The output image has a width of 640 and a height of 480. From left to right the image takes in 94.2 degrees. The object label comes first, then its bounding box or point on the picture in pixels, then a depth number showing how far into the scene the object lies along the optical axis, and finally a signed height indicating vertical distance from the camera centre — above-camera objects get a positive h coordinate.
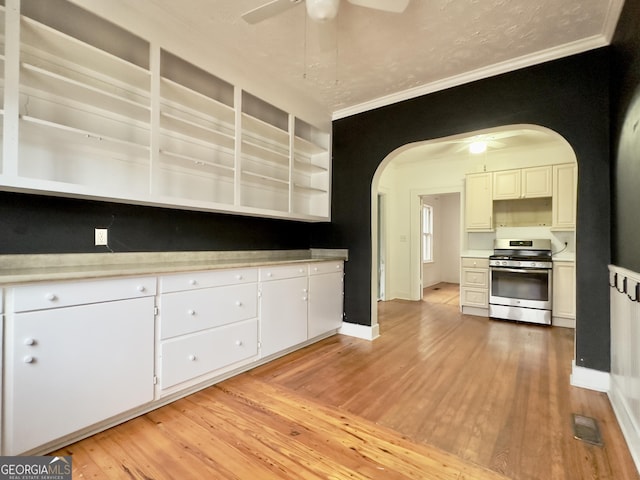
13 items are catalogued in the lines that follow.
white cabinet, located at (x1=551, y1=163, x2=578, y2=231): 4.23 +0.68
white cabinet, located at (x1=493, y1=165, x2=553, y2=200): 4.42 +0.94
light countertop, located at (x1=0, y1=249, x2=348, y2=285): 1.53 -0.18
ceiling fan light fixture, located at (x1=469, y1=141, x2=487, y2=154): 4.36 +1.44
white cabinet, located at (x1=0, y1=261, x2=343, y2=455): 1.42 -0.65
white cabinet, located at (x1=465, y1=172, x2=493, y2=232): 4.84 +0.69
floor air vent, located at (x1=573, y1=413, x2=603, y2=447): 1.70 -1.11
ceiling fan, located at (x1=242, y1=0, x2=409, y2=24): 1.65 +1.34
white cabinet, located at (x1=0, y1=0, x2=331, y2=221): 1.75 +0.91
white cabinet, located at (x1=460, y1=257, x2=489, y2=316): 4.70 -0.69
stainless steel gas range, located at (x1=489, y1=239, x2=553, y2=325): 4.14 -0.56
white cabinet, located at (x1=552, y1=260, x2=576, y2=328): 4.03 -0.69
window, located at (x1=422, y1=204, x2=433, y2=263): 7.88 +0.26
